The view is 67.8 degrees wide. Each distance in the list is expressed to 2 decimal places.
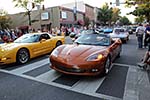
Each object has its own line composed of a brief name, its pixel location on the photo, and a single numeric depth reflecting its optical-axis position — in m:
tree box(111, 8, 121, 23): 43.38
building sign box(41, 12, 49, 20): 24.43
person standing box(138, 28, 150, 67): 3.96
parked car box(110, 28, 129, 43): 9.85
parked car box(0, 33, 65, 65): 4.04
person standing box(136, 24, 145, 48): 7.14
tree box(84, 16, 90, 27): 31.84
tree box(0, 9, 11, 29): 27.22
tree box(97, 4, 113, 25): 36.73
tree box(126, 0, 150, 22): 11.92
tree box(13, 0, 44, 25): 20.73
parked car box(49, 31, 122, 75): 3.07
